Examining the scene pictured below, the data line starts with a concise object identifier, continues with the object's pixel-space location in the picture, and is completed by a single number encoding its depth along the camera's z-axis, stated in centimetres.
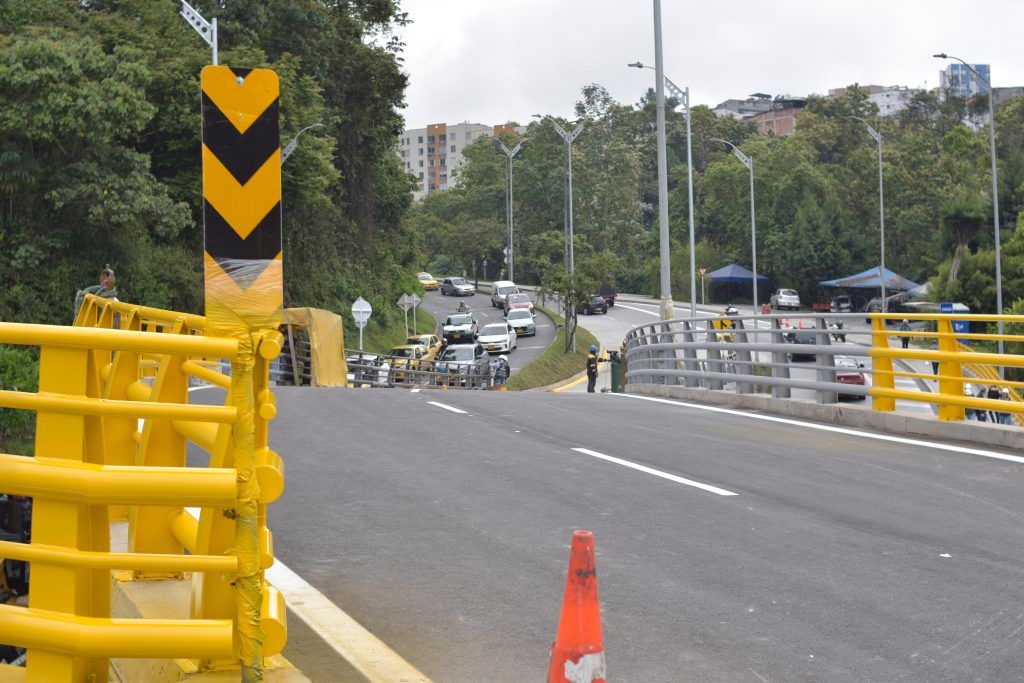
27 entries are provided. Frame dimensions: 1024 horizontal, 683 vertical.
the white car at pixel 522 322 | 6888
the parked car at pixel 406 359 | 3938
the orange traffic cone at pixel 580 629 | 407
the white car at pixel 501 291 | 8475
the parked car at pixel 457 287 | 10106
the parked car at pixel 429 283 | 10799
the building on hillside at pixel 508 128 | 15323
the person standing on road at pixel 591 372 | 4075
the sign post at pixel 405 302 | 5216
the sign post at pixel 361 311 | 4056
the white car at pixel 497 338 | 5831
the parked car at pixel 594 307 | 8031
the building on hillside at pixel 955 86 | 10188
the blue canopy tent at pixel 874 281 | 6956
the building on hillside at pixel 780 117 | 15775
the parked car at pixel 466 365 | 4100
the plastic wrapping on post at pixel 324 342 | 3225
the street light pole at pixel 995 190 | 3985
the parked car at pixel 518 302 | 7712
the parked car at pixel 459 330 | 5975
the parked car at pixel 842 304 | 7562
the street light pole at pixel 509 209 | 8996
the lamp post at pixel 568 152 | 6612
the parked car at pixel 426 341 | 5568
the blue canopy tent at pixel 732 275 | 8125
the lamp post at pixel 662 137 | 2911
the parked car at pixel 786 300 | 7769
